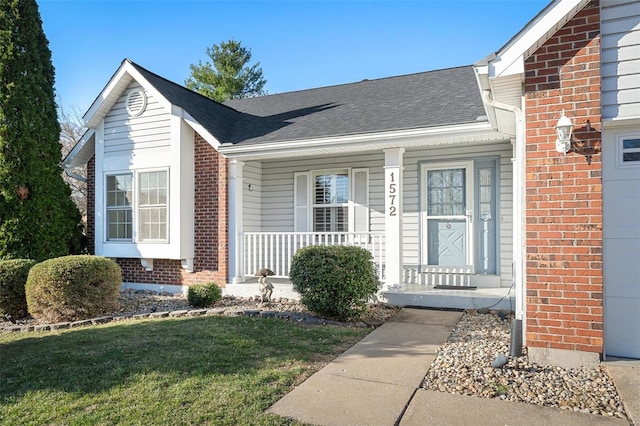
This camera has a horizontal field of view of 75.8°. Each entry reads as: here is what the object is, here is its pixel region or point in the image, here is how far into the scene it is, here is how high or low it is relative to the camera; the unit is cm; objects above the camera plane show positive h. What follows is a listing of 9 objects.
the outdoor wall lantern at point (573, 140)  394 +72
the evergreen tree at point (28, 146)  827 +143
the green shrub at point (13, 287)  673 -119
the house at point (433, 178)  402 +60
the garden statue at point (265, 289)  727 -133
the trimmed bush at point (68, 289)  627 -116
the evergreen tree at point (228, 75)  2883 +993
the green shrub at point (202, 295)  697 -138
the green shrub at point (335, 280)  597 -97
